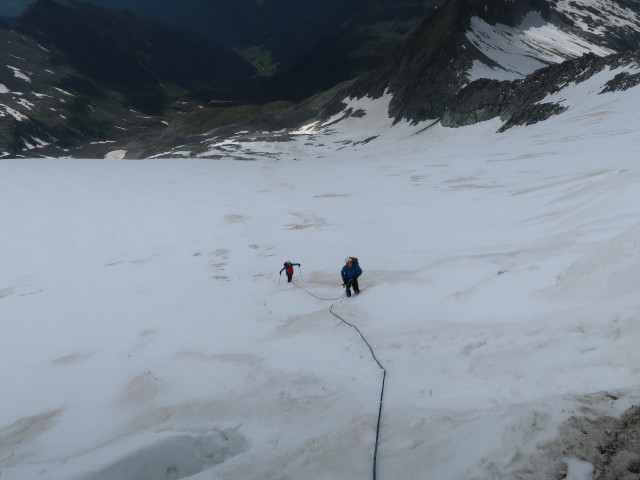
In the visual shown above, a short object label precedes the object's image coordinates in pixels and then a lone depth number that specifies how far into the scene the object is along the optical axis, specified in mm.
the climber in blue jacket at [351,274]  10586
